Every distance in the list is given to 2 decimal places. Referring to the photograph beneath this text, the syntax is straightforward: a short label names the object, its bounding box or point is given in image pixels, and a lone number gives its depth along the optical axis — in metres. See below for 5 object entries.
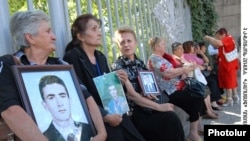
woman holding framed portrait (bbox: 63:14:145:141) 2.74
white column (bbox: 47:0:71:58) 3.14
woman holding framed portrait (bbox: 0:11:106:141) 1.94
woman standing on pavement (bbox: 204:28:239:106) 7.32
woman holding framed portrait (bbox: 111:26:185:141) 3.53
